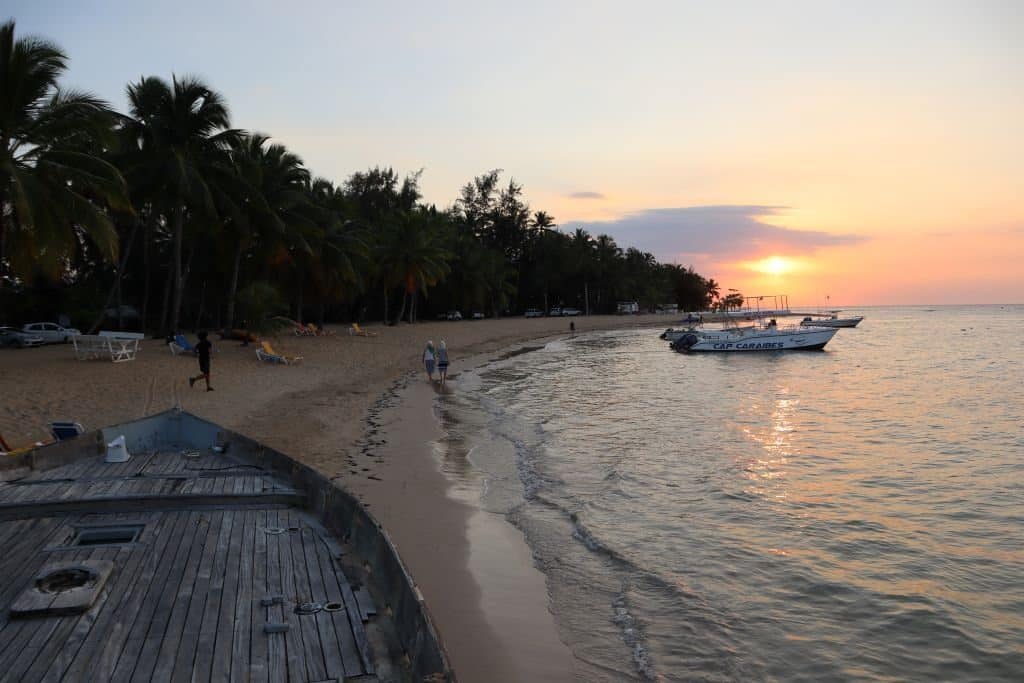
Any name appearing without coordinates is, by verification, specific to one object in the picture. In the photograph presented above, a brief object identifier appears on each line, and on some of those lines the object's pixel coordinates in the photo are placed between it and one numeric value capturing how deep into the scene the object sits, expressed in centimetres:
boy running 1838
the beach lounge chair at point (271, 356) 2642
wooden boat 392
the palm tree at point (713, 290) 15938
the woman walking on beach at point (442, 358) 2531
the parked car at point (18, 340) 3089
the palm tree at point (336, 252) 4019
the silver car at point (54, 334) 3234
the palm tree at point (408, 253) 4972
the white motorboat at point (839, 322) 7172
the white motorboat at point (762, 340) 4353
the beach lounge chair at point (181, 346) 2519
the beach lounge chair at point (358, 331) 4238
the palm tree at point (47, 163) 1797
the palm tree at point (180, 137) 2612
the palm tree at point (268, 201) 2966
